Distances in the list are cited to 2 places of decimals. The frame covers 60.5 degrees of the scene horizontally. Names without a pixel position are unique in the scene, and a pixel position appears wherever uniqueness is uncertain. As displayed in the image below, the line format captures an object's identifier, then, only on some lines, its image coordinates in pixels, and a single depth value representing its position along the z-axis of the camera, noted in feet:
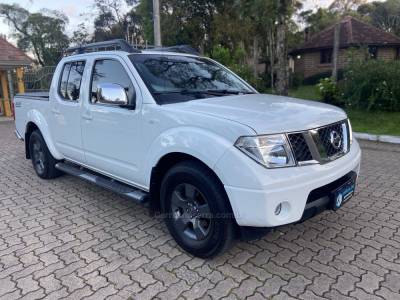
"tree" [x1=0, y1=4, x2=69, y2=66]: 131.75
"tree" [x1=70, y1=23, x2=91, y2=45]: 131.64
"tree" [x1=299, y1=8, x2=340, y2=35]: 110.11
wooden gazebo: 50.07
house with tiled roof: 80.37
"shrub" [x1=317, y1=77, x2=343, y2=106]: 38.29
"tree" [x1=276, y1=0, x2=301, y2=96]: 38.73
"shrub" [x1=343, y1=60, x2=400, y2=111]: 32.60
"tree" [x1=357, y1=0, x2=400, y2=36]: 131.03
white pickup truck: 8.70
